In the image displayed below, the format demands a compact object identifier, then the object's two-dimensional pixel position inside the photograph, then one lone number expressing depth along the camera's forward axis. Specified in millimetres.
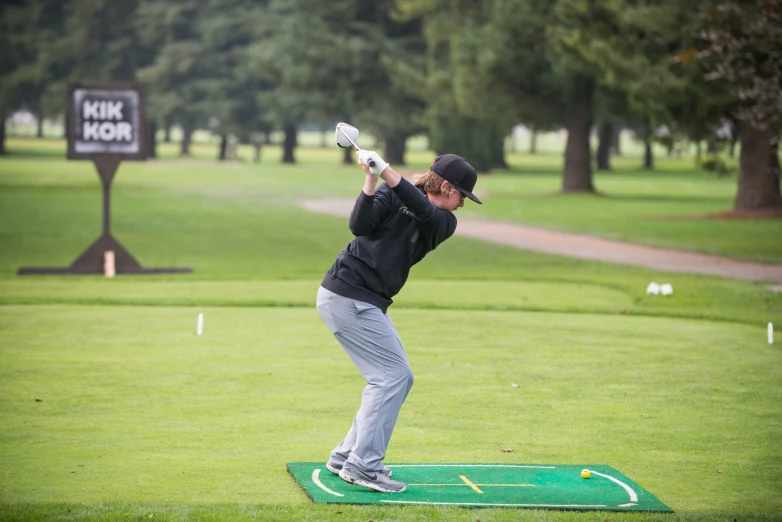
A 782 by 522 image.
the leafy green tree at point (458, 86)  50125
